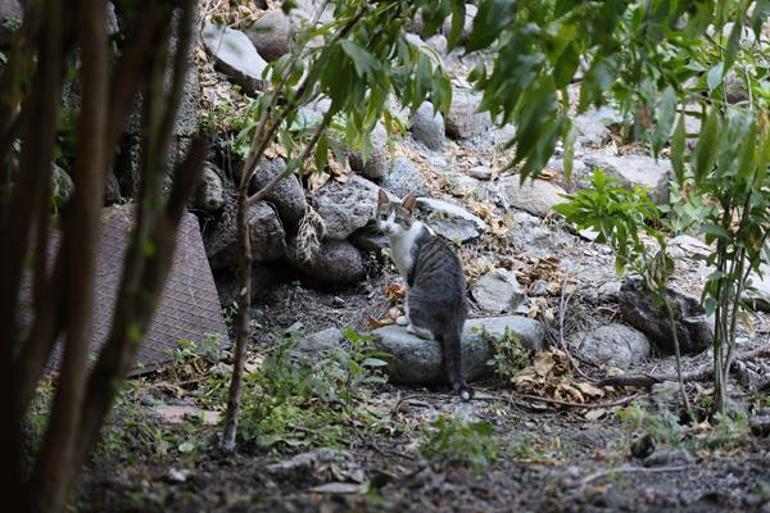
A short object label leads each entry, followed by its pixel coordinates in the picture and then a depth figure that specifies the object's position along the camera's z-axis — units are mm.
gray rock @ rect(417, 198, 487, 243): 14242
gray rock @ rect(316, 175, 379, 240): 13492
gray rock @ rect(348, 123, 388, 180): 14375
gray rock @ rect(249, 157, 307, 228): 12961
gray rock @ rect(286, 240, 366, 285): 13453
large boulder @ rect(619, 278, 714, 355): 12320
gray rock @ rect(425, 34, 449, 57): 18125
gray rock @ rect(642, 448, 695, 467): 6867
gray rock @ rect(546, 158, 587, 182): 16308
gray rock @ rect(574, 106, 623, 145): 17781
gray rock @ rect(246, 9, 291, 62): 14656
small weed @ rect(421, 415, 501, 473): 6120
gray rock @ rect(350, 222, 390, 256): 13891
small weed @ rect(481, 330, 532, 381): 10961
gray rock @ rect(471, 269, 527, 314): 12914
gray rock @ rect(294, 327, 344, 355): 11047
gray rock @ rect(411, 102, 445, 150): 16437
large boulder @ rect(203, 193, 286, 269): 12766
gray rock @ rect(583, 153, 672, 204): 16203
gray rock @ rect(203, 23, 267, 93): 13820
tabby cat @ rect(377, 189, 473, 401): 11117
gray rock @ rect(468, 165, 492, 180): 15898
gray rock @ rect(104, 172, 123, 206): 11569
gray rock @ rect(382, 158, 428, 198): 14695
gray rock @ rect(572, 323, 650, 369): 12187
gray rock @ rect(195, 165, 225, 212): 12484
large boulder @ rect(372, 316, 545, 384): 11133
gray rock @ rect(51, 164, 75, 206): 9519
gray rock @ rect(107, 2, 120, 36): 10359
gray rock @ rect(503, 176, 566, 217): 15290
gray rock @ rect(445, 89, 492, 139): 17062
